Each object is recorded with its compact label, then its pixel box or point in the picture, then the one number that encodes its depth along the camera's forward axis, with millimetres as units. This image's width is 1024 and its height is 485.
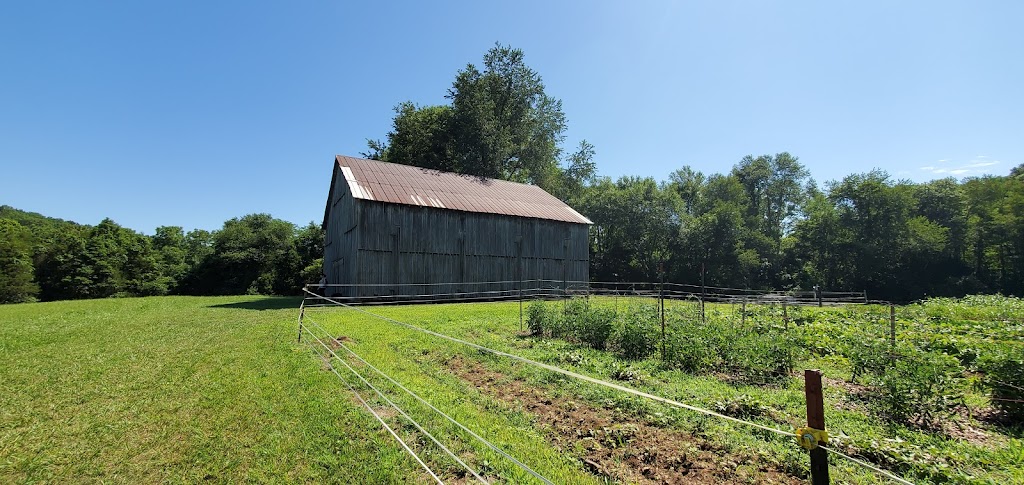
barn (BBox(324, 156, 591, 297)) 22148
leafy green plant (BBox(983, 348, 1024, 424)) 4816
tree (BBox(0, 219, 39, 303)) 33938
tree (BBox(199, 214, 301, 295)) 39531
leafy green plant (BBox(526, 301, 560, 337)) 10406
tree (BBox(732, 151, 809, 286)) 55094
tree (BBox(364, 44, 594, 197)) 40469
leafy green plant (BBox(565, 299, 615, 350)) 8969
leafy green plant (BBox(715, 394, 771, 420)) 5027
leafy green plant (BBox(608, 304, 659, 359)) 8070
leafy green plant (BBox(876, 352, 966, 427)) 4691
